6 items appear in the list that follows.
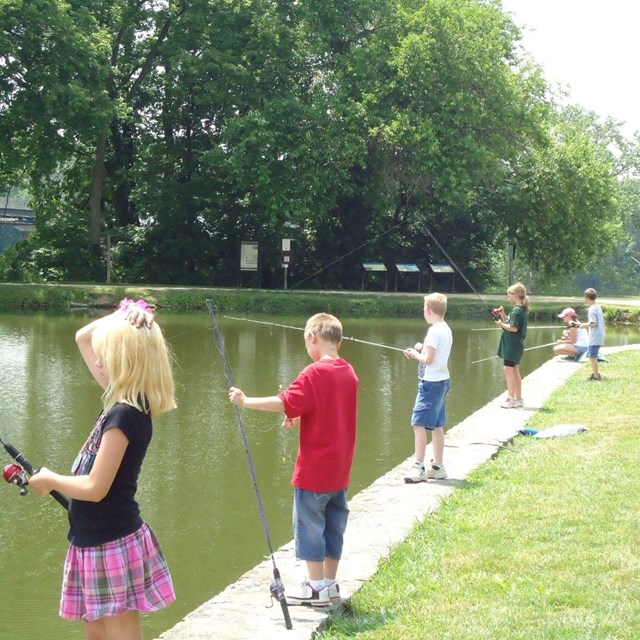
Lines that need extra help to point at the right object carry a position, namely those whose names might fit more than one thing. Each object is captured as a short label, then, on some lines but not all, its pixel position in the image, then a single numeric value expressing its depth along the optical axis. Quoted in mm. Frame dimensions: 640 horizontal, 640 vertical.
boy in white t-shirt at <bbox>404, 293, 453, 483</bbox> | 7770
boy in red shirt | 4750
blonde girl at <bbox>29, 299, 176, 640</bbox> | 3359
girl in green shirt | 11281
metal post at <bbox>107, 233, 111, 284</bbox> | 34594
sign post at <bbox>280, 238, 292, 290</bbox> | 34312
